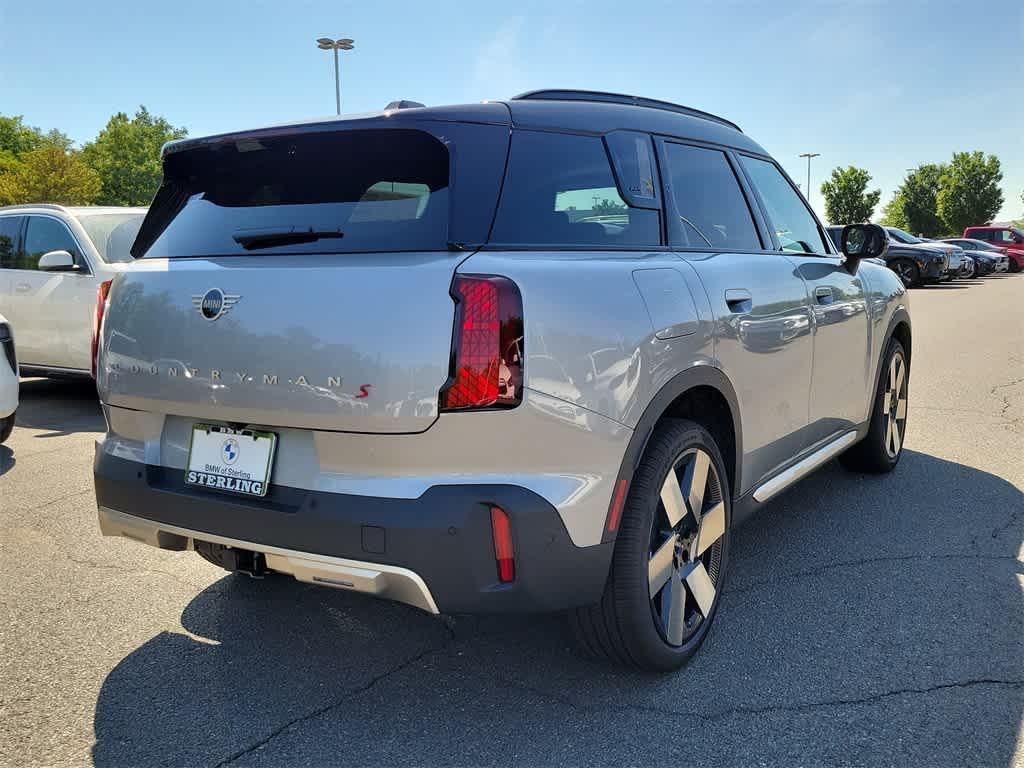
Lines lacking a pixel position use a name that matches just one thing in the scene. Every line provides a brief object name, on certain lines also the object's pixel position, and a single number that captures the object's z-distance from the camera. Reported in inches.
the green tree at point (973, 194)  3149.6
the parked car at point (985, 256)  1332.4
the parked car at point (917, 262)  1013.2
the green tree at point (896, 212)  3449.8
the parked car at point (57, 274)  300.0
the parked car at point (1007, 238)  1542.8
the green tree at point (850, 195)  3262.8
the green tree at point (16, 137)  3065.9
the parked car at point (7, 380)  219.9
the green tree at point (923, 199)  3341.5
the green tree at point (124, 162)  3112.7
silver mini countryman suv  90.3
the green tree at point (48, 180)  2108.8
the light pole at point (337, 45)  1235.2
